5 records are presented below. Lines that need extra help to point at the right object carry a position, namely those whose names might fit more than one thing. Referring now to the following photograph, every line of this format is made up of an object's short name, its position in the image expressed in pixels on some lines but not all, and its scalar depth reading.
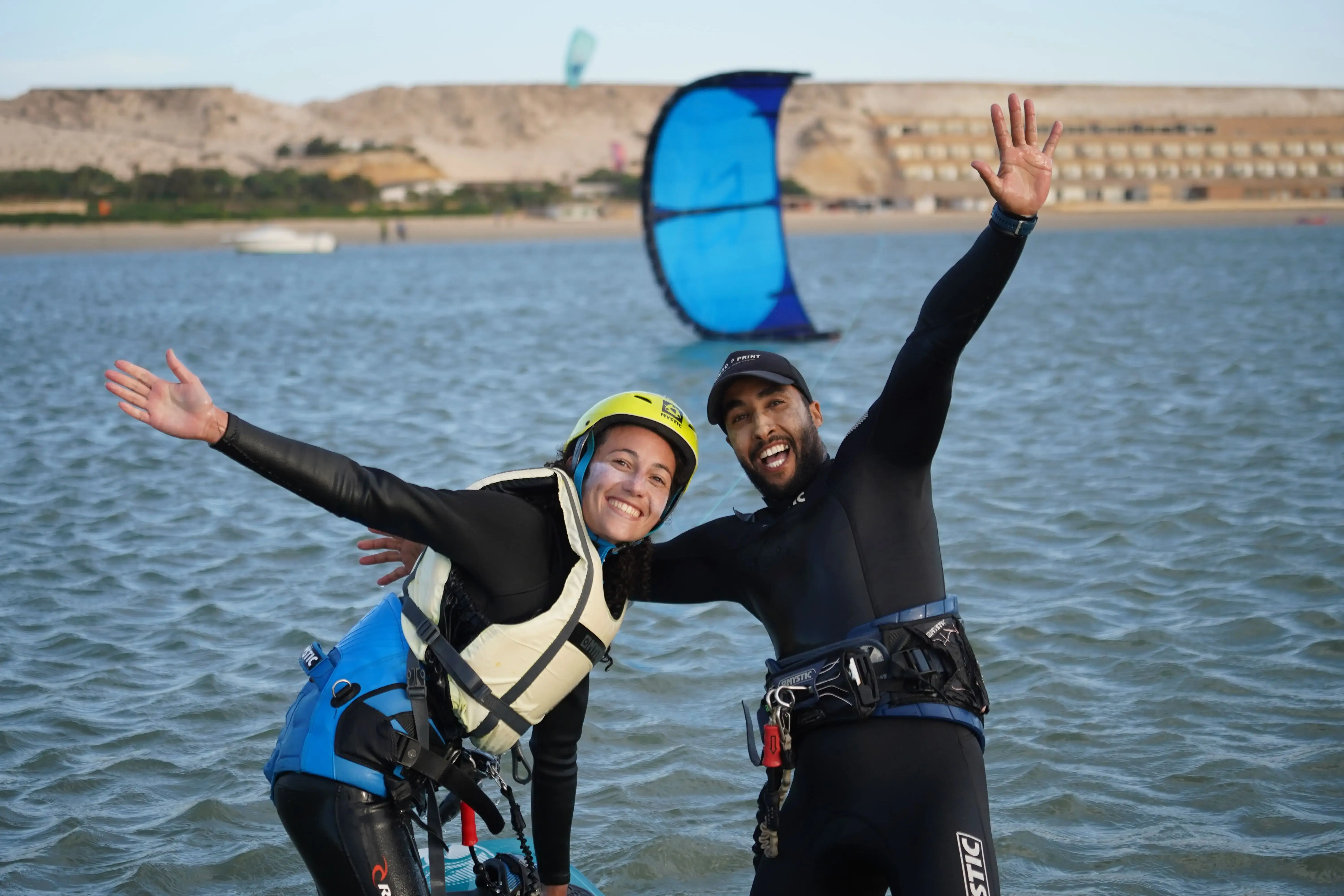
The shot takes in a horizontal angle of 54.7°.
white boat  60.34
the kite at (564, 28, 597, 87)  53.03
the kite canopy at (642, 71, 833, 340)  19.25
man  2.93
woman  2.86
